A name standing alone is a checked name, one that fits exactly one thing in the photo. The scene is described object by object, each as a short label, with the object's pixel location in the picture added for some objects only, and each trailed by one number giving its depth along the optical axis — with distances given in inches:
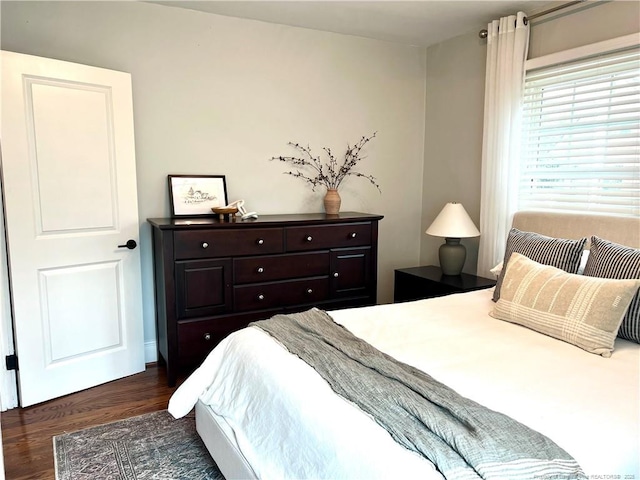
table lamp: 131.7
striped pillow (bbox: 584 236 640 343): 75.4
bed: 48.6
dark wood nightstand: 125.7
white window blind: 104.1
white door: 100.6
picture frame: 126.5
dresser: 111.7
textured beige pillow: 73.4
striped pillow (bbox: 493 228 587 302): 90.0
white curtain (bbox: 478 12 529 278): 124.5
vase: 144.3
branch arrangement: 145.4
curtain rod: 113.1
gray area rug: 80.5
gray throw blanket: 43.8
